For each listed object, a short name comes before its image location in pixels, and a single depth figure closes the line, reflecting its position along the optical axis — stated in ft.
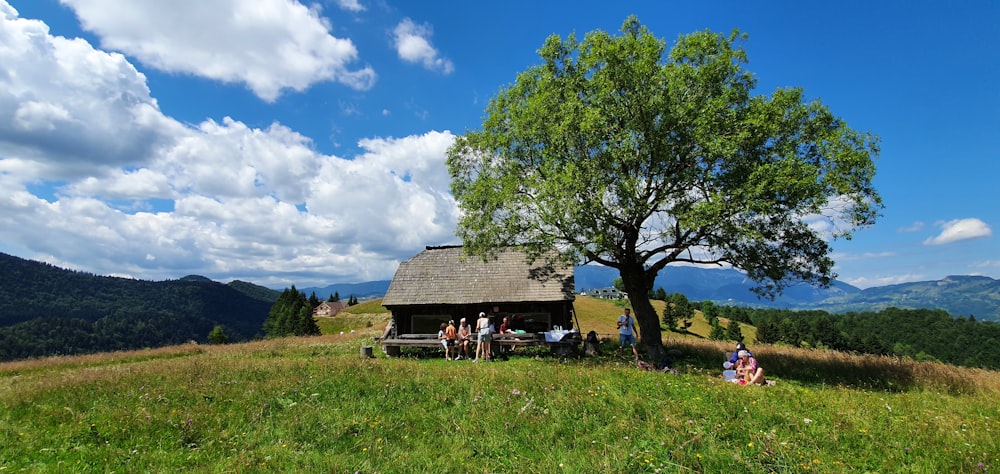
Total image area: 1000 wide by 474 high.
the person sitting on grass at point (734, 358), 45.24
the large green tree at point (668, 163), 45.01
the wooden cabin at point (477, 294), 76.48
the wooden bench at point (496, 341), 59.77
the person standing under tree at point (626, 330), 58.85
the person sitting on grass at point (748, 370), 38.88
